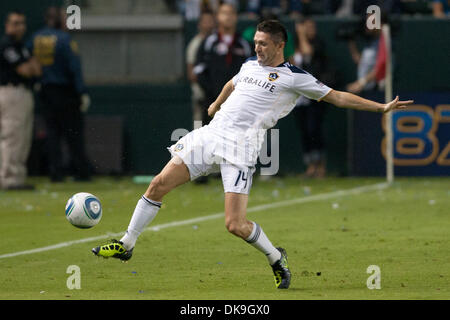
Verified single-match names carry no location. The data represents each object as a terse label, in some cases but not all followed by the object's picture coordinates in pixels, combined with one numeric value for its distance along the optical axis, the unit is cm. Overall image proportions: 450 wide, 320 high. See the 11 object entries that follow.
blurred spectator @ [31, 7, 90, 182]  1755
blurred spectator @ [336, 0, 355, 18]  2081
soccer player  818
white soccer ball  902
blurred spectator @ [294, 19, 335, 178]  1869
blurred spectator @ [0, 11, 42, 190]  1680
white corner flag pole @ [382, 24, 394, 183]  1773
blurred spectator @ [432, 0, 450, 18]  2038
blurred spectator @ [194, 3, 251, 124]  1686
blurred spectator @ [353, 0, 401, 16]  1992
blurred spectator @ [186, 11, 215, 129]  1809
